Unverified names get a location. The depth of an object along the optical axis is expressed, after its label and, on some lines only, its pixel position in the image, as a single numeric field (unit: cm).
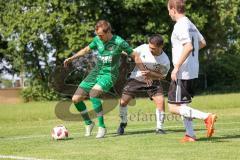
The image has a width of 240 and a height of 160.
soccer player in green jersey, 1123
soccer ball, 1098
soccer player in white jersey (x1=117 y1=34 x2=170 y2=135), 1228
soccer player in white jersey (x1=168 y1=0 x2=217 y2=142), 931
